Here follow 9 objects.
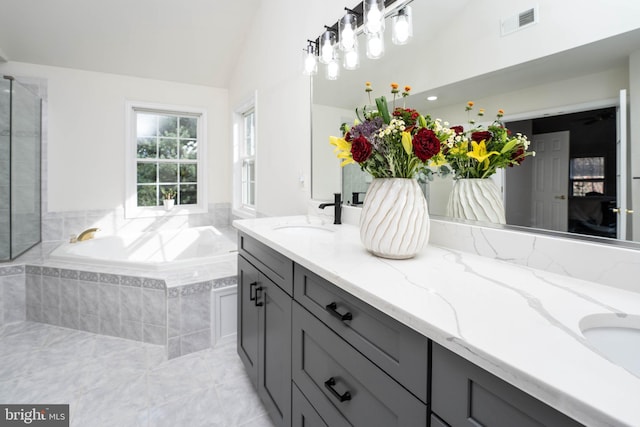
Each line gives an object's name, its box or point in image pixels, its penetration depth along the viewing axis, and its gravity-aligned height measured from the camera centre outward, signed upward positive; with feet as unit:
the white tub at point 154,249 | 7.76 -1.23
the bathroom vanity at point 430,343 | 1.44 -0.76
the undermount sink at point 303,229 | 5.75 -0.34
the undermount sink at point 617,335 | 2.02 -0.80
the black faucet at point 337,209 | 6.04 +0.02
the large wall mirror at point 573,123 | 2.48 +0.76
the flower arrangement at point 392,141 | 3.33 +0.75
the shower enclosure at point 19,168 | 9.04 +1.28
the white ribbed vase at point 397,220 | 3.37 -0.11
